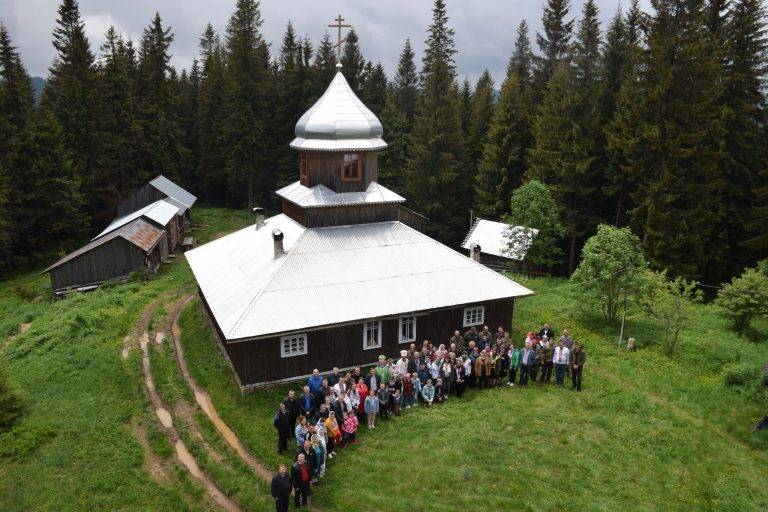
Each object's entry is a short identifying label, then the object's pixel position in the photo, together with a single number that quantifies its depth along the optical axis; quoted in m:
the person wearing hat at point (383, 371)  17.39
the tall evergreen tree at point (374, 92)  53.31
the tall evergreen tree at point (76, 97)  43.19
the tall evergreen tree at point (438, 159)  45.75
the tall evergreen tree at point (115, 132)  45.28
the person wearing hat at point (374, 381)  16.88
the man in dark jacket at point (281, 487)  12.81
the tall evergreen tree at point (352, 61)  52.91
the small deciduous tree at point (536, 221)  34.78
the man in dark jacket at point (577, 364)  18.66
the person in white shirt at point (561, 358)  19.11
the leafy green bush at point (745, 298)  23.11
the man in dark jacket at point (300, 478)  13.22
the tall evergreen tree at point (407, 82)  69.62
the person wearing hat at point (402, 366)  17.67
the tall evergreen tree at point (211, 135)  55.72
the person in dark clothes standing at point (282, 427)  15.33
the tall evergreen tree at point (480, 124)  51.25
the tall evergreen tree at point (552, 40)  44.72
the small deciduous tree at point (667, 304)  22.34
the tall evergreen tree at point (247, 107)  50.19
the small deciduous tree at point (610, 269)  23.81
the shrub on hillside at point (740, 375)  19.45
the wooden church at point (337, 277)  19.41
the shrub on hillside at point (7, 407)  17.88
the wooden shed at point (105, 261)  32.53
